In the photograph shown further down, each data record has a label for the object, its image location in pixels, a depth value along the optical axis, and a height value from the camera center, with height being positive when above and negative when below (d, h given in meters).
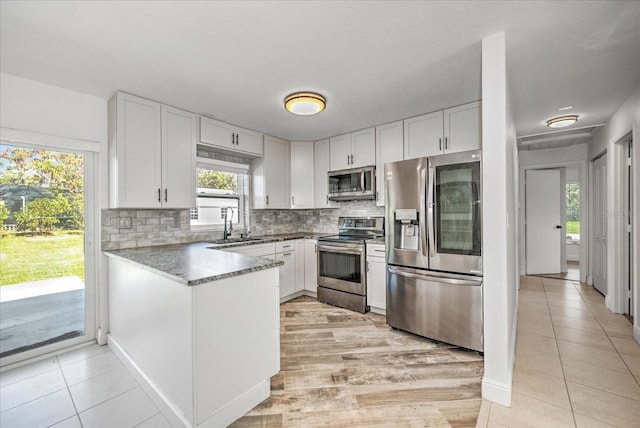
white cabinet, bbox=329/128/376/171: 3.68 +0.88
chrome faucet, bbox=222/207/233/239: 3.58 -0.17
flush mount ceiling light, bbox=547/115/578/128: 3.37 +1.13
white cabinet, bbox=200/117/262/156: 3.21 +0.95
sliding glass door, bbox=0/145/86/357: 2.29 -0.29
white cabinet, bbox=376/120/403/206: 3.41 +0.82
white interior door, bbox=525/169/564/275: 5.18 -0.16
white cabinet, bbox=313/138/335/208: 4.15 +0.60
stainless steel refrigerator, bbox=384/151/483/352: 2.35 -0.31
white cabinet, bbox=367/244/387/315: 3.24 -0.78
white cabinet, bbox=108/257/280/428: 1.50 -0.78
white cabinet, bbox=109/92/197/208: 2.56 +0.59
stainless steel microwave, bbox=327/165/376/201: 3.65 +0.40
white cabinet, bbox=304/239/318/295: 3.91 -0.75
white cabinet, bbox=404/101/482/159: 2.85 +0.89
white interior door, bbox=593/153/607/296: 3.92 -0.18
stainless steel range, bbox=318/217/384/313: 3.38 -0.65
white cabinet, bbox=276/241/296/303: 3.69 -0.75
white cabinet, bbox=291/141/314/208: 4.25 +0.60
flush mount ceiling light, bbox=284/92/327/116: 2.57 +1.04
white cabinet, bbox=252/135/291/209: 3.91 +0.54
